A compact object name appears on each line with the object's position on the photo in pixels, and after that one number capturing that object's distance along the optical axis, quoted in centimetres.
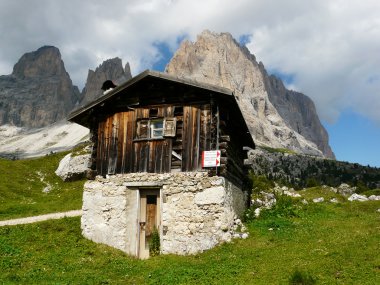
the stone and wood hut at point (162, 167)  1915
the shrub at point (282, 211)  2339
